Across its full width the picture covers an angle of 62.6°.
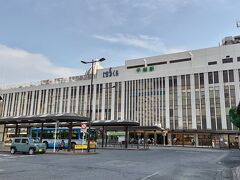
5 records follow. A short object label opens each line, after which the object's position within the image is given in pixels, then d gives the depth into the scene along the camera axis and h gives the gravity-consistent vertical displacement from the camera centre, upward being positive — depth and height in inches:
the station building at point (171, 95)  1932.2 +310.7
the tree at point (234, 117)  868.8 +27.3
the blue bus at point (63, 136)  1066.4 -81.7
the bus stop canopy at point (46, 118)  913.0 +11.1
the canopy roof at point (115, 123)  1184.1 -7.9
